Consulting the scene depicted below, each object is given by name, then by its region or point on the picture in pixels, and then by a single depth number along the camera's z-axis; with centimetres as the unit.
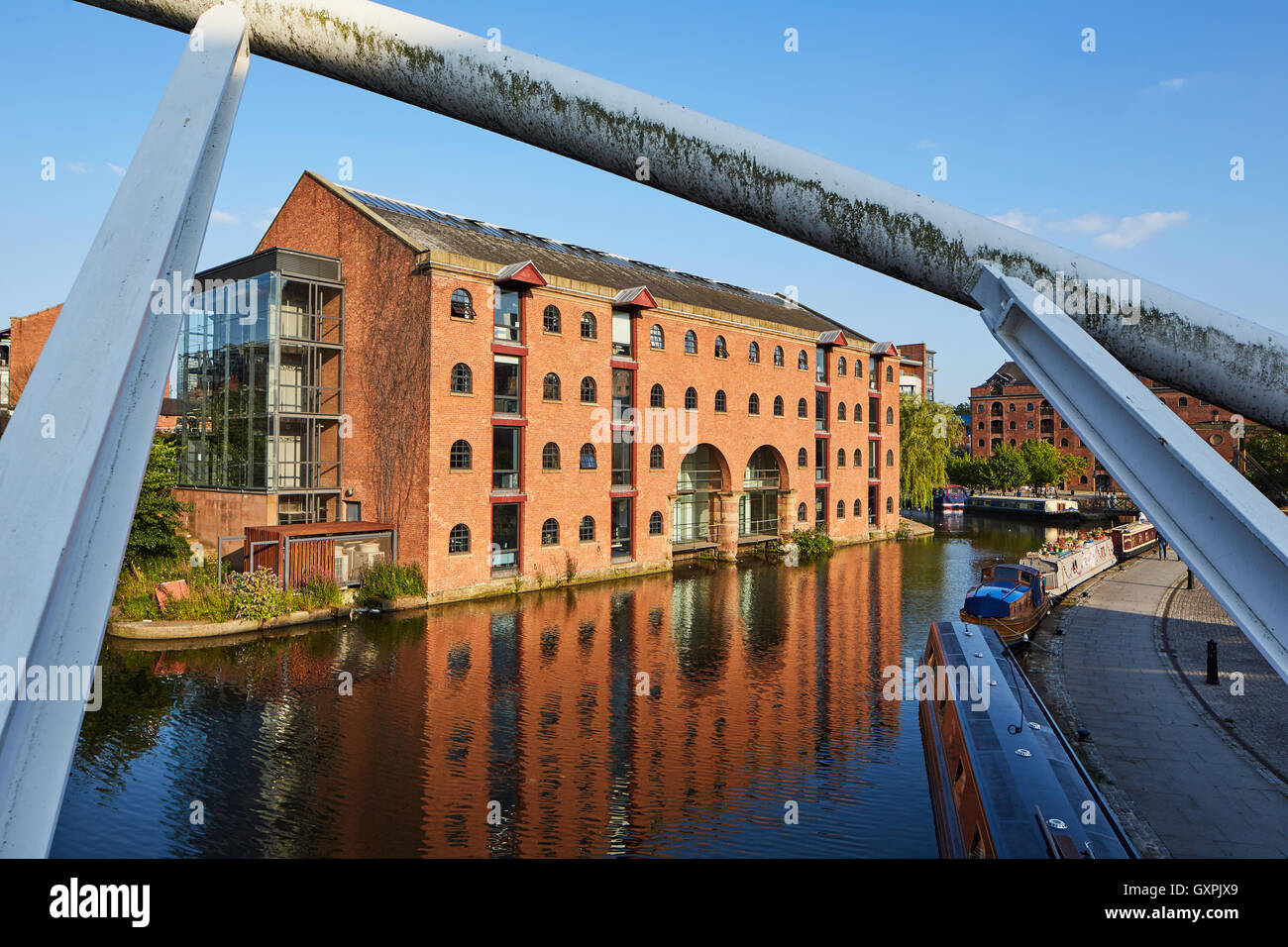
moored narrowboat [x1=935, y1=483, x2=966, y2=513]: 6303
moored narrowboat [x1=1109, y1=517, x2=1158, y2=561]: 3722
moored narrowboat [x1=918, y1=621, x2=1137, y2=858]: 716
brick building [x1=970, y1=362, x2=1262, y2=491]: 8950
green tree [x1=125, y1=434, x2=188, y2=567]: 2167
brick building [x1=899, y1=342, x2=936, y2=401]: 8538
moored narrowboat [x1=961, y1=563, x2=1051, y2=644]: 1900
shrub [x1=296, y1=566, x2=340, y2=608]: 2078
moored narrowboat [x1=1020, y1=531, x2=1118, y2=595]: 2558
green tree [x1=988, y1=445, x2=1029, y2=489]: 7381
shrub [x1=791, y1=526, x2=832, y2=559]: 3716
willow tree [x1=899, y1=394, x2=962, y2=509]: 4903
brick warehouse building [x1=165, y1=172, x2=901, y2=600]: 2397
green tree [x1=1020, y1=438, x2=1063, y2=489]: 7344
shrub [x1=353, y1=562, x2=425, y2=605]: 2217
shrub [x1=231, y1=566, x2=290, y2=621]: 1925
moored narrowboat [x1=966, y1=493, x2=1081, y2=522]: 5739
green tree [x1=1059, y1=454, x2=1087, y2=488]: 7574
